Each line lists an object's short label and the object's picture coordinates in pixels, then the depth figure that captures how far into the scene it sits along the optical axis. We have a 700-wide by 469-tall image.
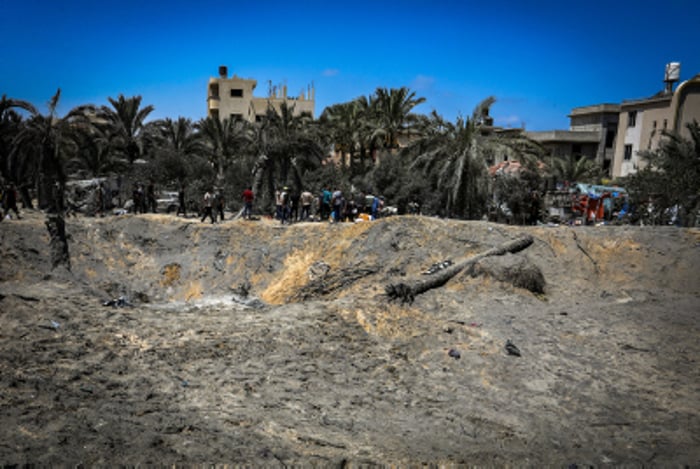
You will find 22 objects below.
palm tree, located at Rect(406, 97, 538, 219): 18.95
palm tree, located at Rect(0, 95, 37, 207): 23.78
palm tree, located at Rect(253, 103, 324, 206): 25.55
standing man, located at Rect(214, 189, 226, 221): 19.12
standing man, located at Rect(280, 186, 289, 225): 18.89
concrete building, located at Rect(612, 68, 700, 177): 31.14
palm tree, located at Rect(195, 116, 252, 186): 30.73
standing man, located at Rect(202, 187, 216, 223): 18.72
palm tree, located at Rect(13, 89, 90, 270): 21.52
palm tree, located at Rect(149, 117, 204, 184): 30.27
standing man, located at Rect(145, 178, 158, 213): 21.33
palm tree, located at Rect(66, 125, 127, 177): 30.97
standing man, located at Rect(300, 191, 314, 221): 19.75
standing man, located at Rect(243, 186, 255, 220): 19.50
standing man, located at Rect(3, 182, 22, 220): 17.89
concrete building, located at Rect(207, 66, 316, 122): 49.19
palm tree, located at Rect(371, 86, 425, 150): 30.06
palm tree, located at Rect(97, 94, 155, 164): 30.23
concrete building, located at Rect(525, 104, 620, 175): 42.25
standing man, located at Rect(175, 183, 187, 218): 21.16
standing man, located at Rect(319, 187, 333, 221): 20.25
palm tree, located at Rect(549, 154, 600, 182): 35.19
